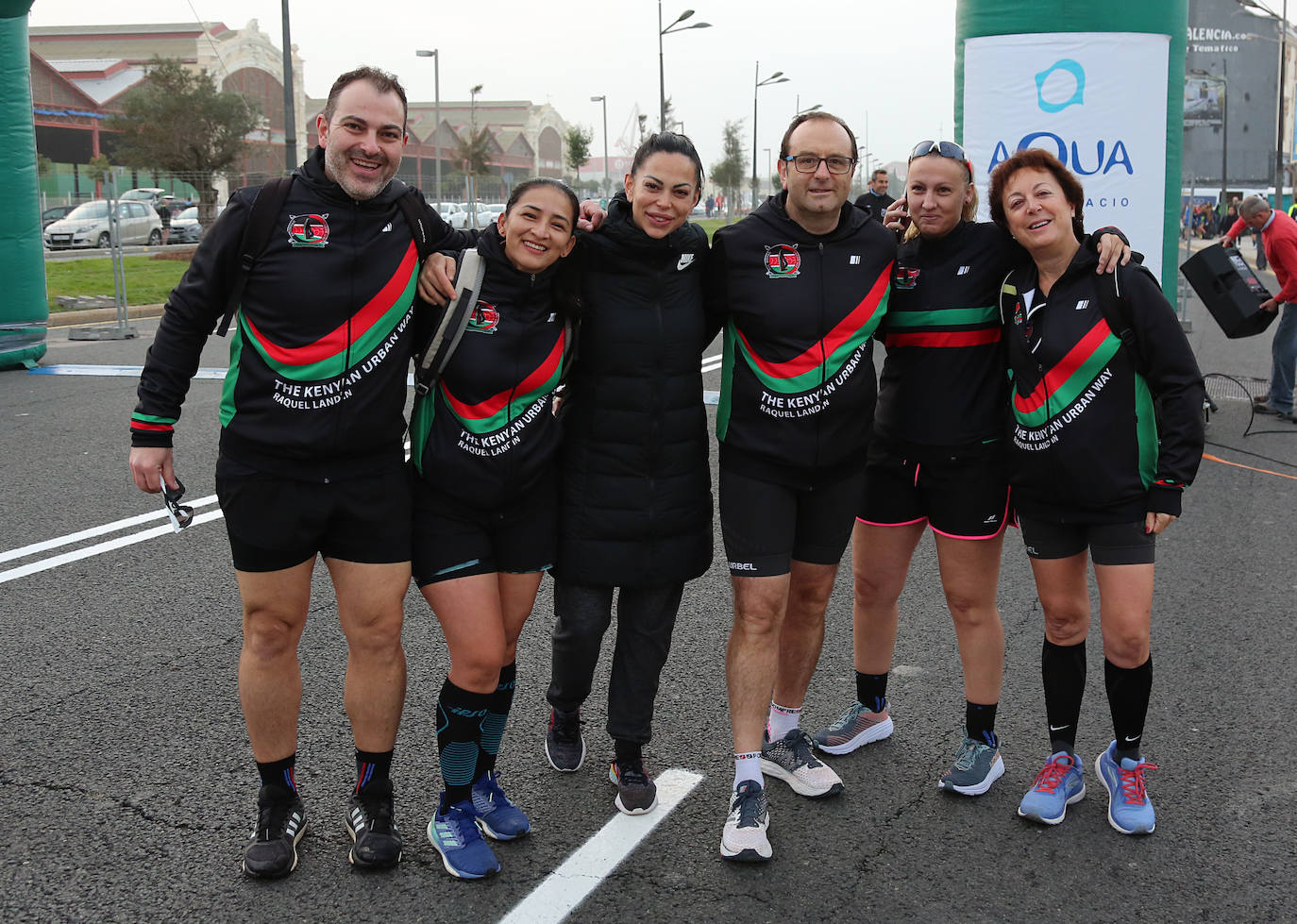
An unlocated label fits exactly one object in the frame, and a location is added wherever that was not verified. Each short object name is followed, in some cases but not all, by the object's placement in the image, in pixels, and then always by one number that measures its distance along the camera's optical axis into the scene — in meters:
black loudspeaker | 9.40
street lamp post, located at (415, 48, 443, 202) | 54.38
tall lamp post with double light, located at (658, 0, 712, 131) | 36.31
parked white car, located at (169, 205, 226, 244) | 35.09
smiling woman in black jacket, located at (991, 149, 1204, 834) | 3.36
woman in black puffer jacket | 3.37
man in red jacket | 10.47
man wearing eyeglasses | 3.45
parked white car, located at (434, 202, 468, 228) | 34.67
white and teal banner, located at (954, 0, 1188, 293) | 8.90
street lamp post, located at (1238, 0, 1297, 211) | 37.28
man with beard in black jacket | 3.07
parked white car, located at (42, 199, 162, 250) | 32.66
